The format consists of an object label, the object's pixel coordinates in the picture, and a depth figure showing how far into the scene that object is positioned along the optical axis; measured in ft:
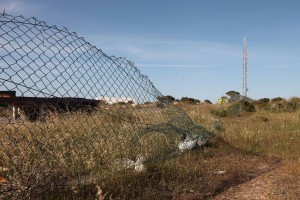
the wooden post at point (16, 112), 13.50
